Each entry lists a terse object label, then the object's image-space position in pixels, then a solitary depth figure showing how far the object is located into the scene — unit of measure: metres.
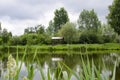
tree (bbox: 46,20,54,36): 48.45
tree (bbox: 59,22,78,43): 31.11
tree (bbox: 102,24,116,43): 31.35
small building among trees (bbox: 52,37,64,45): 31.96
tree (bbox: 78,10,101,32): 45.59
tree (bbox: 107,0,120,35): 20.73
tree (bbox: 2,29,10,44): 27.00
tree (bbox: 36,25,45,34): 36.62
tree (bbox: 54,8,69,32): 44.88
